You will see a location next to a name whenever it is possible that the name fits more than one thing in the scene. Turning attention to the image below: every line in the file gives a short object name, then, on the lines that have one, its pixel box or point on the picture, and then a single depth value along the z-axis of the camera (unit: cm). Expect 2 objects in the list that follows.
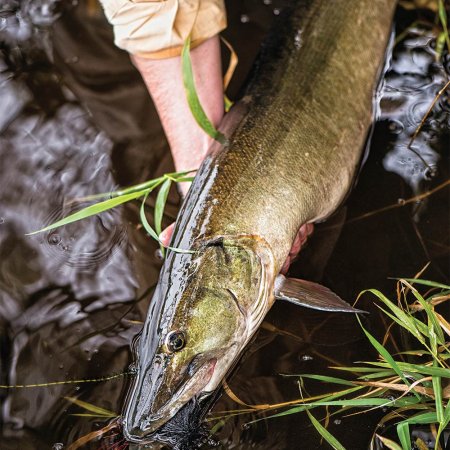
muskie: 208
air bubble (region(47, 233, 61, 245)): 282
